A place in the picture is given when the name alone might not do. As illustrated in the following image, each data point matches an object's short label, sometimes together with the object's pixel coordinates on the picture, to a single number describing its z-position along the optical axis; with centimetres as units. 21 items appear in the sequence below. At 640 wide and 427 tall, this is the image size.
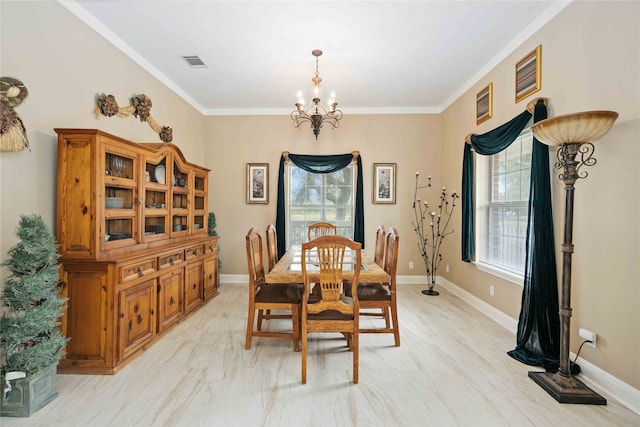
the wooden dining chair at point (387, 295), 275
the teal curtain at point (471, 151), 309
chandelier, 325
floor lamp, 196
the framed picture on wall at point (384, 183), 526
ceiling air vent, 351
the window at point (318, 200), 538
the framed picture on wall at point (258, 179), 528
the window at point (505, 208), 324
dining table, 252
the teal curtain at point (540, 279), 251
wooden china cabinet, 234
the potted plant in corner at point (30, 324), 185
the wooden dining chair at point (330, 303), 223
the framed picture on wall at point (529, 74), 283
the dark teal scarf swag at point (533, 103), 272
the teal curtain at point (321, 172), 516
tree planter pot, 187
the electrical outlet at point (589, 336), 223
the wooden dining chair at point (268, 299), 272
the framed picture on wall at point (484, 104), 366
